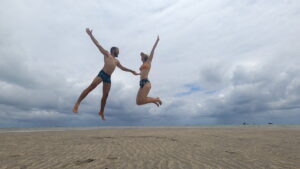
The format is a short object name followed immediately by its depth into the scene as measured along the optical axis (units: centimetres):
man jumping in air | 643
